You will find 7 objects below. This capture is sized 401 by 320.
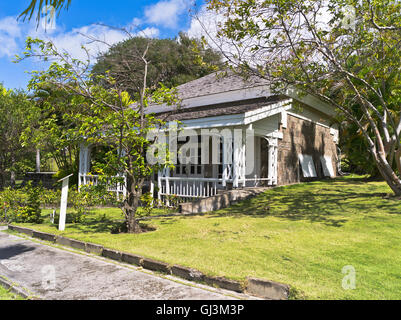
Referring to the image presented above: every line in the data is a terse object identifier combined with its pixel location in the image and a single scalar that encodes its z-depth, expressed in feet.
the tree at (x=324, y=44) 30.99
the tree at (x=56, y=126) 24.85
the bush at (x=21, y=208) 33.19
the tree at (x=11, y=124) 52.65
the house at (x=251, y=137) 39.42
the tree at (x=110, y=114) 23.32
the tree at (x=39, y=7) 11.35
